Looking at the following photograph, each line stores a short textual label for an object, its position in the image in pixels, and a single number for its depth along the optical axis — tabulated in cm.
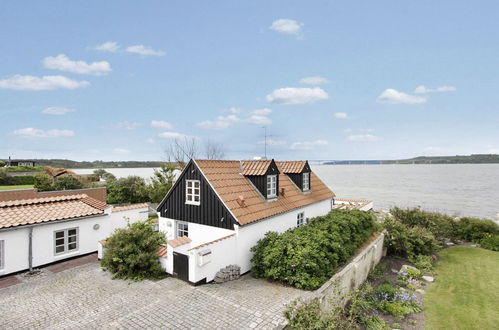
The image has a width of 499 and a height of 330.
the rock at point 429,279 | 1474
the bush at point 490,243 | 2055
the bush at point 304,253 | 1027
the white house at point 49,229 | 1088
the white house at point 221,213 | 1046
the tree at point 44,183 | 2871
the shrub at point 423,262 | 1620
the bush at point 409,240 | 1767
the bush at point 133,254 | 1075
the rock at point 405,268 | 1558
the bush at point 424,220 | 2059
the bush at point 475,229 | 2219
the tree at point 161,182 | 2753
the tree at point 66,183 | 2881
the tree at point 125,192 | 3102
